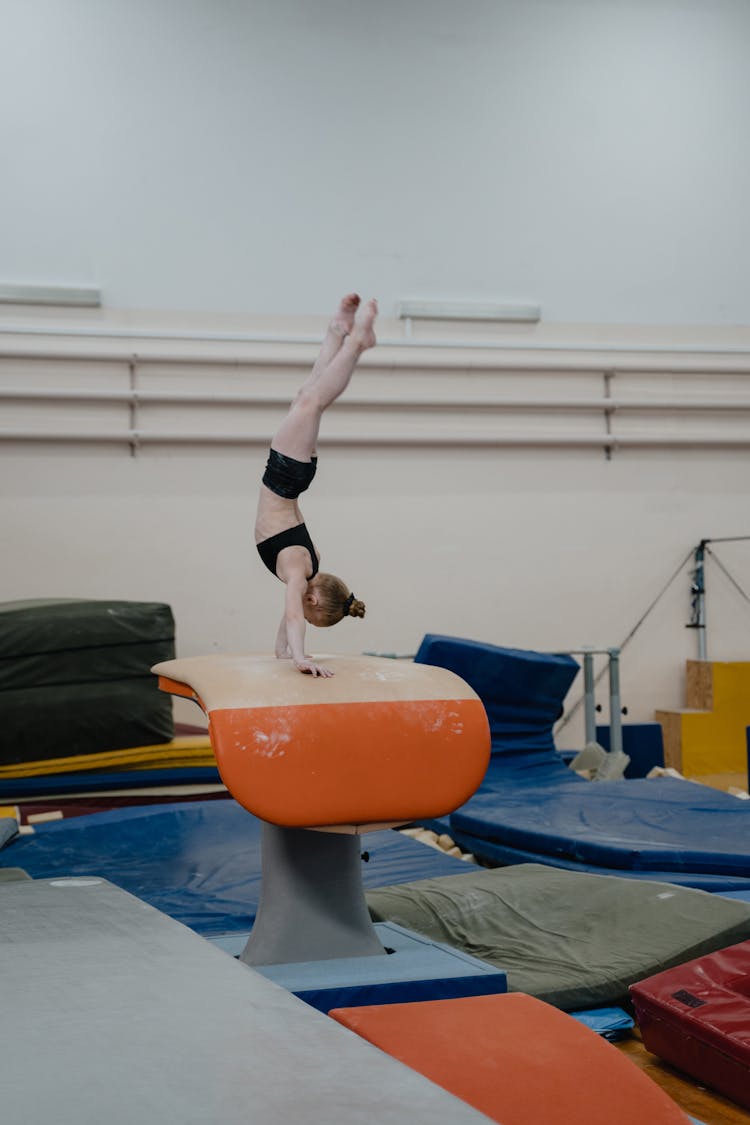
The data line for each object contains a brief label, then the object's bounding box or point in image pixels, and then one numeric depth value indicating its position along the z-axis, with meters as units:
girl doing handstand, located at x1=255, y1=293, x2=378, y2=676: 3.78
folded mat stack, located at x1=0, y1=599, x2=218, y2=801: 5.30
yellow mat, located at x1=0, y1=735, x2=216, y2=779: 5.30
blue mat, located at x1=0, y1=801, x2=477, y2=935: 3.54
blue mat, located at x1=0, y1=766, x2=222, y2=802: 5.25
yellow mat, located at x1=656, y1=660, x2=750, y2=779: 7.08
